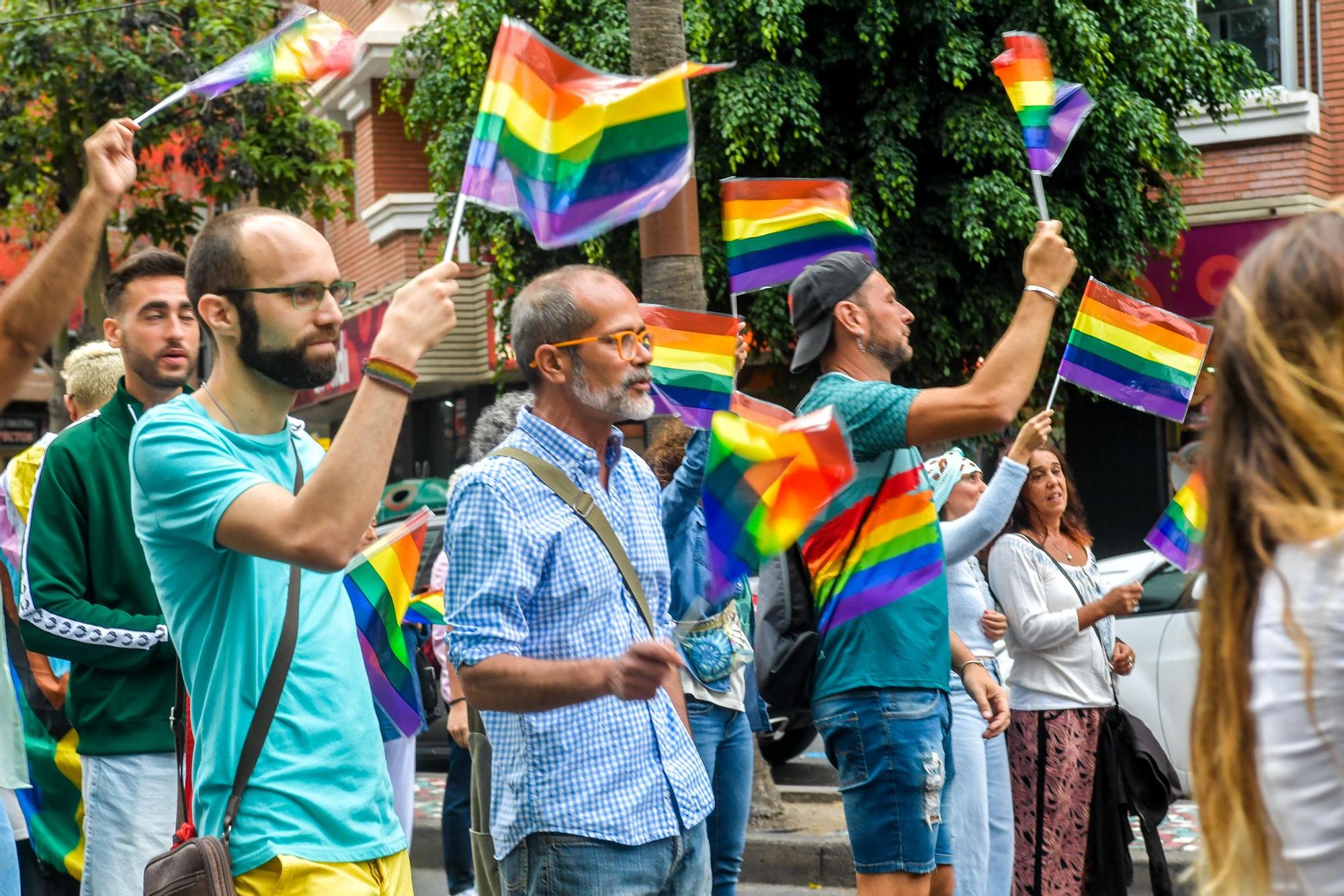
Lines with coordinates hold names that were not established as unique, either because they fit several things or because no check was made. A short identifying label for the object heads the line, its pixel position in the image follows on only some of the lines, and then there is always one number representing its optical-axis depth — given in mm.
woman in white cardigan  11844
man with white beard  6246
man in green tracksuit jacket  7684
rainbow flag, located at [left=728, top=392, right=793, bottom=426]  6711
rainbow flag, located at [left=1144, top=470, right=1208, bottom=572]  12445
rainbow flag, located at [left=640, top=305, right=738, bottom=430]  10625
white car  17625
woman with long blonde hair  3400
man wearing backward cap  8203
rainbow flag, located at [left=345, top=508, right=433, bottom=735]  7477
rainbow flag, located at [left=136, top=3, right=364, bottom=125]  7082
